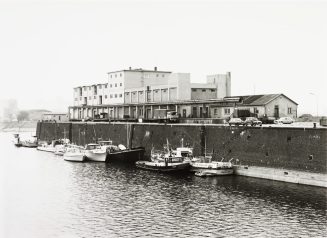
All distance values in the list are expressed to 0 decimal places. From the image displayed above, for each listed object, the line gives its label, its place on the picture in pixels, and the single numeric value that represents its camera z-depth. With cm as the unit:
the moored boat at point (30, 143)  11662
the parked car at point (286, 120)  6638
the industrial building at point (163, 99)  7800
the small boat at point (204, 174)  5634
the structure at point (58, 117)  14050
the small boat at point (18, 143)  11731
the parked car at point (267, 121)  7019
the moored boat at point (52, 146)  9730
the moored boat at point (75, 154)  7712
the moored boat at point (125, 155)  7475
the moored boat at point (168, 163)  6000
